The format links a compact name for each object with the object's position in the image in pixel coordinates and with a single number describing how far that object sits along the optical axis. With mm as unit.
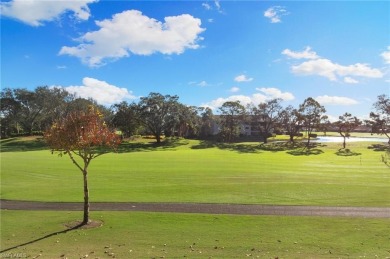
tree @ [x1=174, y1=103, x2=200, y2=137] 97500
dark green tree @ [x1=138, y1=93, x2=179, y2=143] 94500
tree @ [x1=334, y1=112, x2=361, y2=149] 88188
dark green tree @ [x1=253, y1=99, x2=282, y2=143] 102875
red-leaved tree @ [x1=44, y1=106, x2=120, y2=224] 17891
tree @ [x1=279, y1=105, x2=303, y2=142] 98438
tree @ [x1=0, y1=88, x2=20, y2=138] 113938
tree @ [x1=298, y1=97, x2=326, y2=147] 93319
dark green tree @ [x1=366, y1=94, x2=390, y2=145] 80881
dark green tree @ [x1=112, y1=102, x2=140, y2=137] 95250
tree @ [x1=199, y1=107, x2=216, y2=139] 122200
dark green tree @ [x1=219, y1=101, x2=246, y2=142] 106188
